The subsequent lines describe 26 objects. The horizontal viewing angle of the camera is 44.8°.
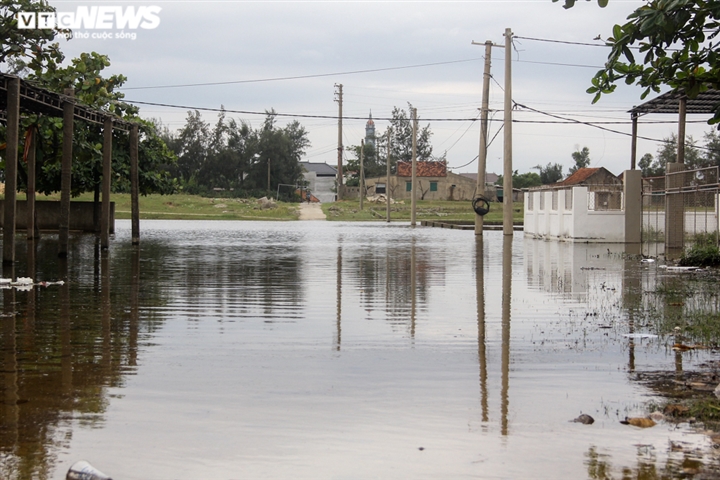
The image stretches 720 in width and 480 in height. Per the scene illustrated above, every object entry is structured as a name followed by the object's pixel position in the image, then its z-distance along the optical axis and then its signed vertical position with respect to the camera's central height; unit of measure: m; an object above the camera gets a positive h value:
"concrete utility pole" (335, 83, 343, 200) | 102.50 +9.01
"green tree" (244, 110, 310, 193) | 113.19 +7.17
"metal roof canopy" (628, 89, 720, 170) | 26.92 +3.92
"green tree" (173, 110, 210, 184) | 111.75 +8.78
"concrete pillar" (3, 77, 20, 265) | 19.14 +0.75
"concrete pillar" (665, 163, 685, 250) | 25.73 +0.16
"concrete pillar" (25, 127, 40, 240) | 23.00 +1.12
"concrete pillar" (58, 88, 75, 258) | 22.72 +1.17
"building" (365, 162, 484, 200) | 111.12 +4.30
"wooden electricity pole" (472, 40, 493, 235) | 44.16 +4.65
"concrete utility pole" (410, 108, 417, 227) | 60.28 +3.08
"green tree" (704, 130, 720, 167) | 86.16 +7.08
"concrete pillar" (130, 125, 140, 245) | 30.92 +1.32
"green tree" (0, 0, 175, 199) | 30.06 +3.45
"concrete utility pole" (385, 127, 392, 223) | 69.94 +1.28
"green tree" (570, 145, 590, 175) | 121.75 +8.21
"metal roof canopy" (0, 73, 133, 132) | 21.25 +3.09
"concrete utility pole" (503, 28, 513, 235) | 40.66 +3.52
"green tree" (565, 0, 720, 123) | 7.85 +1.69
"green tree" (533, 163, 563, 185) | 124.12 +6.36
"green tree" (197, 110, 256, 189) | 111.31 +7.19
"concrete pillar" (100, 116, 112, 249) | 26.61 +1.11
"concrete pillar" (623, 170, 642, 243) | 31.64 +0.53
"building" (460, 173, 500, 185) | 145.90 +6.91
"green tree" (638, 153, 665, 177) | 112.53 +7.16
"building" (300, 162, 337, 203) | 142.50 +5.64
